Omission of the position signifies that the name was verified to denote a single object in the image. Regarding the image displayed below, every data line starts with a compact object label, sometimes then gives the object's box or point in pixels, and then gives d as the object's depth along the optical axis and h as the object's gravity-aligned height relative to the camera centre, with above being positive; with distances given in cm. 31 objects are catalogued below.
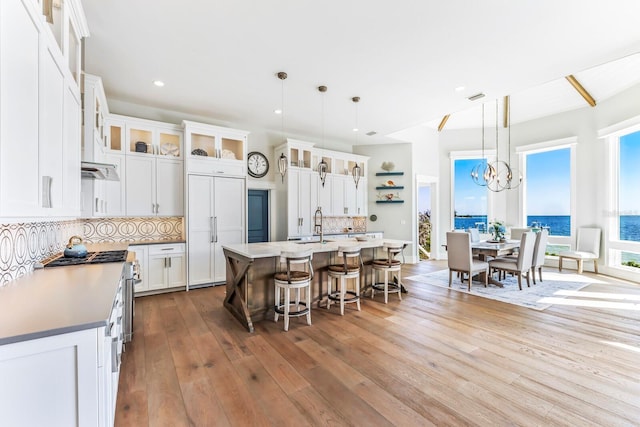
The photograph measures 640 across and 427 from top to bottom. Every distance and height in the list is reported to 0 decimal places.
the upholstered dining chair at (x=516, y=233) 641 -49
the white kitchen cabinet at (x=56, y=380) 102 -65
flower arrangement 546 -38
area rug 428 -133
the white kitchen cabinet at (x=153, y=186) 449 +43
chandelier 712 +104
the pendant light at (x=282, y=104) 380 +183
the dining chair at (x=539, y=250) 505 -70
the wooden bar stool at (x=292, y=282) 322 -82
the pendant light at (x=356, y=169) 462 +73
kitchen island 336 -80
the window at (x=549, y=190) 665 +51
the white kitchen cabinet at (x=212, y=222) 484 -18
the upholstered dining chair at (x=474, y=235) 604 -50
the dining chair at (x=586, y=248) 588 -79
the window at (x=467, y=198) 780 +38
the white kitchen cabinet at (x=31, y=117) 113 +46
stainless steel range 253 -52
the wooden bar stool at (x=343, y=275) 375 -86
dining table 491 -63
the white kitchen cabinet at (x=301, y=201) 597 +23
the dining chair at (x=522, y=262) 473 -88
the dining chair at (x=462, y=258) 477 -80
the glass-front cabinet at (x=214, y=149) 484 +114
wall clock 590 +101
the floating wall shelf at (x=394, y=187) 750 +65
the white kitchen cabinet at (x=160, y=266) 442 -88
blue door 595 -9
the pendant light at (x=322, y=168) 432 +71
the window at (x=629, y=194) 534 +34
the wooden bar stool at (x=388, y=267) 421 -83
